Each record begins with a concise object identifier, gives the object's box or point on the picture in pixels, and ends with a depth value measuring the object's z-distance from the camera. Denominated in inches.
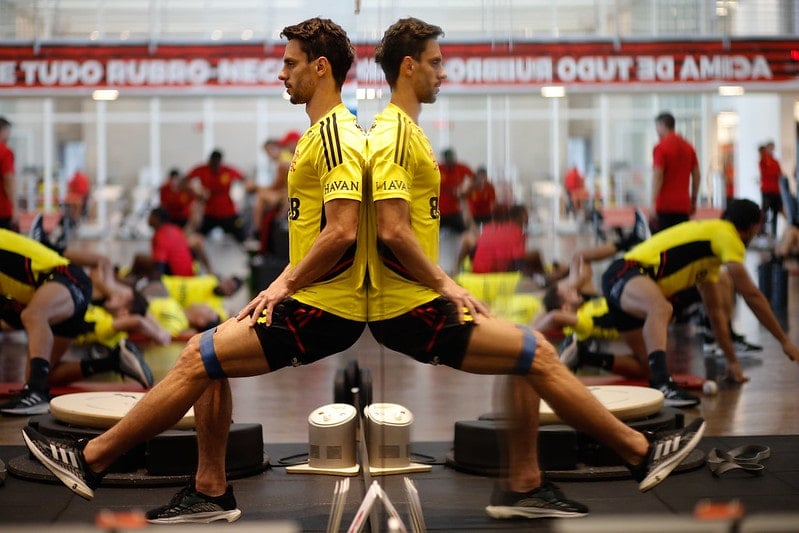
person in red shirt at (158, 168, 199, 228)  503.8
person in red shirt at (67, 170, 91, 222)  818.2
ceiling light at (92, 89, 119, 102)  498.6
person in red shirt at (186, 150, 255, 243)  544.4
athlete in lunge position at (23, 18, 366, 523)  127.0
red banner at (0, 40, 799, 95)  481.7
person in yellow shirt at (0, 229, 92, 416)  227.5
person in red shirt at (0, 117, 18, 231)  295.4
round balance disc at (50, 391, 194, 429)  169.0
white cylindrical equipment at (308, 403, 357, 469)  171.2
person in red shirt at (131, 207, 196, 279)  364.8
